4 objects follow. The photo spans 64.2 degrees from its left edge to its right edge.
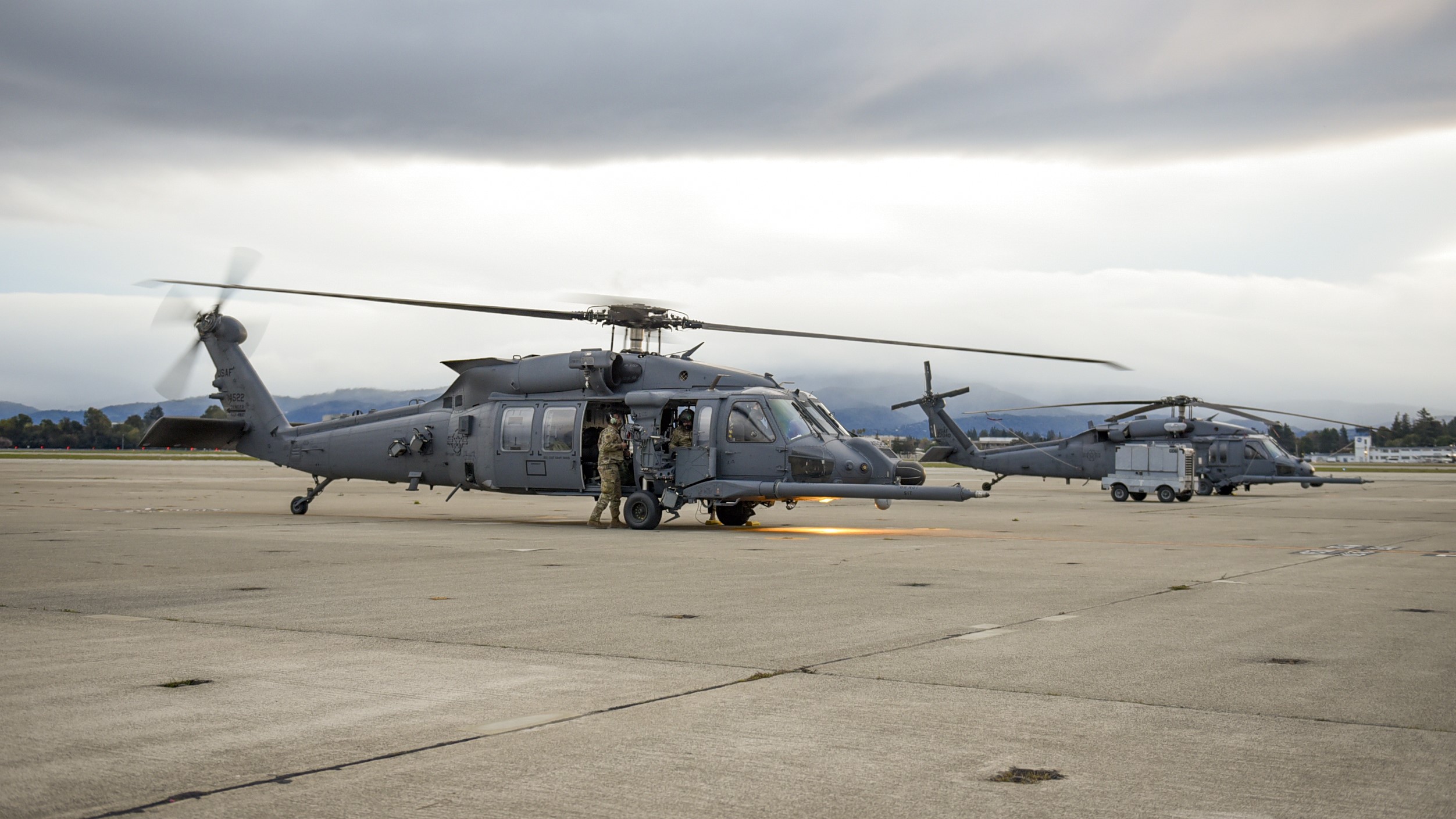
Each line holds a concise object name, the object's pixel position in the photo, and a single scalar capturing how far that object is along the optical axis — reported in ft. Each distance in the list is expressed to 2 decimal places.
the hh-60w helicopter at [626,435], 61.11
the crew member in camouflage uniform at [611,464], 63.98
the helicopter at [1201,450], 114.42
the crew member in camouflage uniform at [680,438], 64.34
